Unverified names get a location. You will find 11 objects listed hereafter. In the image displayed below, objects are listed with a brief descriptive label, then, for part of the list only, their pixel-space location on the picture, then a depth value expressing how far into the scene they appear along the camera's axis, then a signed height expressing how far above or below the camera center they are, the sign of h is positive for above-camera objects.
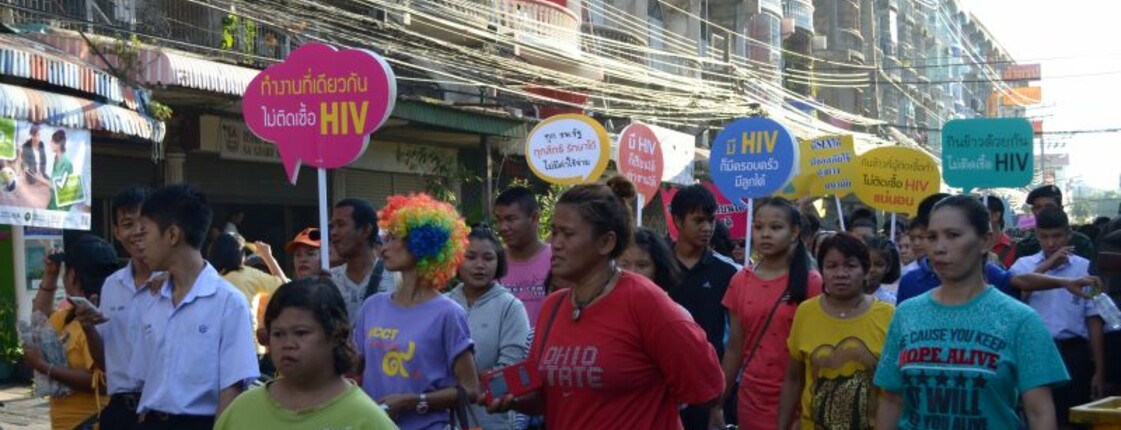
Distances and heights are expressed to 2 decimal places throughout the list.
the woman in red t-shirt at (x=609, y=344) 4.40 -0.39
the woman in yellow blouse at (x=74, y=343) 6.01 -0.47
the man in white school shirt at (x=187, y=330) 4.97 -0.36
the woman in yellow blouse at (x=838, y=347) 5.90 -0.56
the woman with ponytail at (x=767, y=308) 6.55 -0.43
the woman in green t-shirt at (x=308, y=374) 3.97 -0.42
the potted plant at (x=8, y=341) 14.27 -1.08
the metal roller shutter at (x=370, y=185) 21.20 +0.66
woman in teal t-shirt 4.51 -0.45
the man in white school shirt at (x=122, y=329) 5.30 -0.38
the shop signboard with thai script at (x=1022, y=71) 100.06 +10.48
